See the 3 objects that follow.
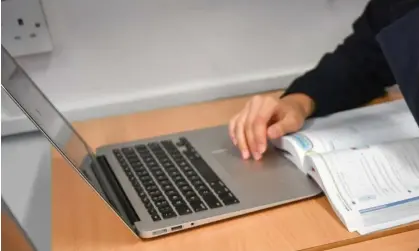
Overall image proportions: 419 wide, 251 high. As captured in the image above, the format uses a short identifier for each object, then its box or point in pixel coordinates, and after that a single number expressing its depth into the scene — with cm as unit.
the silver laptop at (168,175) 104
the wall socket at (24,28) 135
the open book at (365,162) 101
